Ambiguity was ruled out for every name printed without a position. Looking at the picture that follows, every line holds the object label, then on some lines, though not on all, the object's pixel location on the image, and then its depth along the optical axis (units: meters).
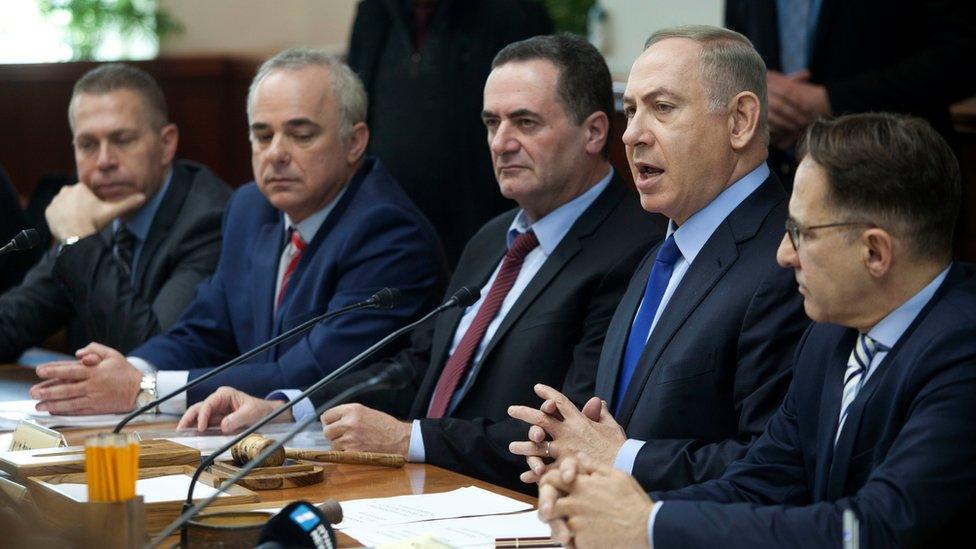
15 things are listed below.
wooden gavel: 5.31
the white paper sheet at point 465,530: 4.29
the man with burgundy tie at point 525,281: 5.80
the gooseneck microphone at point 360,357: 4.61
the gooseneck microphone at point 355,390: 3.74
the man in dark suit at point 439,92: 9.18
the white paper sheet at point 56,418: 6.45
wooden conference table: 4.94
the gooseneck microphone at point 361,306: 5.72
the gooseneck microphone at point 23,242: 6.21
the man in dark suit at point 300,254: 7.13
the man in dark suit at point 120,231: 8.37
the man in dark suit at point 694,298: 4.98
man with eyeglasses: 3.80
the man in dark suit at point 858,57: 7.35
